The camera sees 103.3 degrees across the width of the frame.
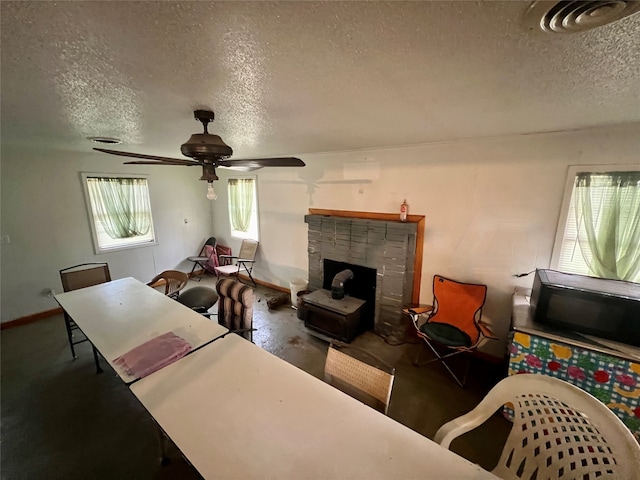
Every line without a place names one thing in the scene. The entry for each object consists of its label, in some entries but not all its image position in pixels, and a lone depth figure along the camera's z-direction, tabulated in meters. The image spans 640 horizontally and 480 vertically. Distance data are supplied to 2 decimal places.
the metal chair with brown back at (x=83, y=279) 2.69
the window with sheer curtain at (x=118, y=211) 4.00
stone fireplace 2.96
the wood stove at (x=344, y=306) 3.03
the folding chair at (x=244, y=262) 4.71
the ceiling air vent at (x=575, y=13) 0.61
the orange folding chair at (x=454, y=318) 2.45
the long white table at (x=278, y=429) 0.97
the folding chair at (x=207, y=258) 5.23
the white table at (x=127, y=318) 1.79
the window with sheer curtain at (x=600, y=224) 2.00
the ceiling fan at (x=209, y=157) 1.55
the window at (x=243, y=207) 4.80
